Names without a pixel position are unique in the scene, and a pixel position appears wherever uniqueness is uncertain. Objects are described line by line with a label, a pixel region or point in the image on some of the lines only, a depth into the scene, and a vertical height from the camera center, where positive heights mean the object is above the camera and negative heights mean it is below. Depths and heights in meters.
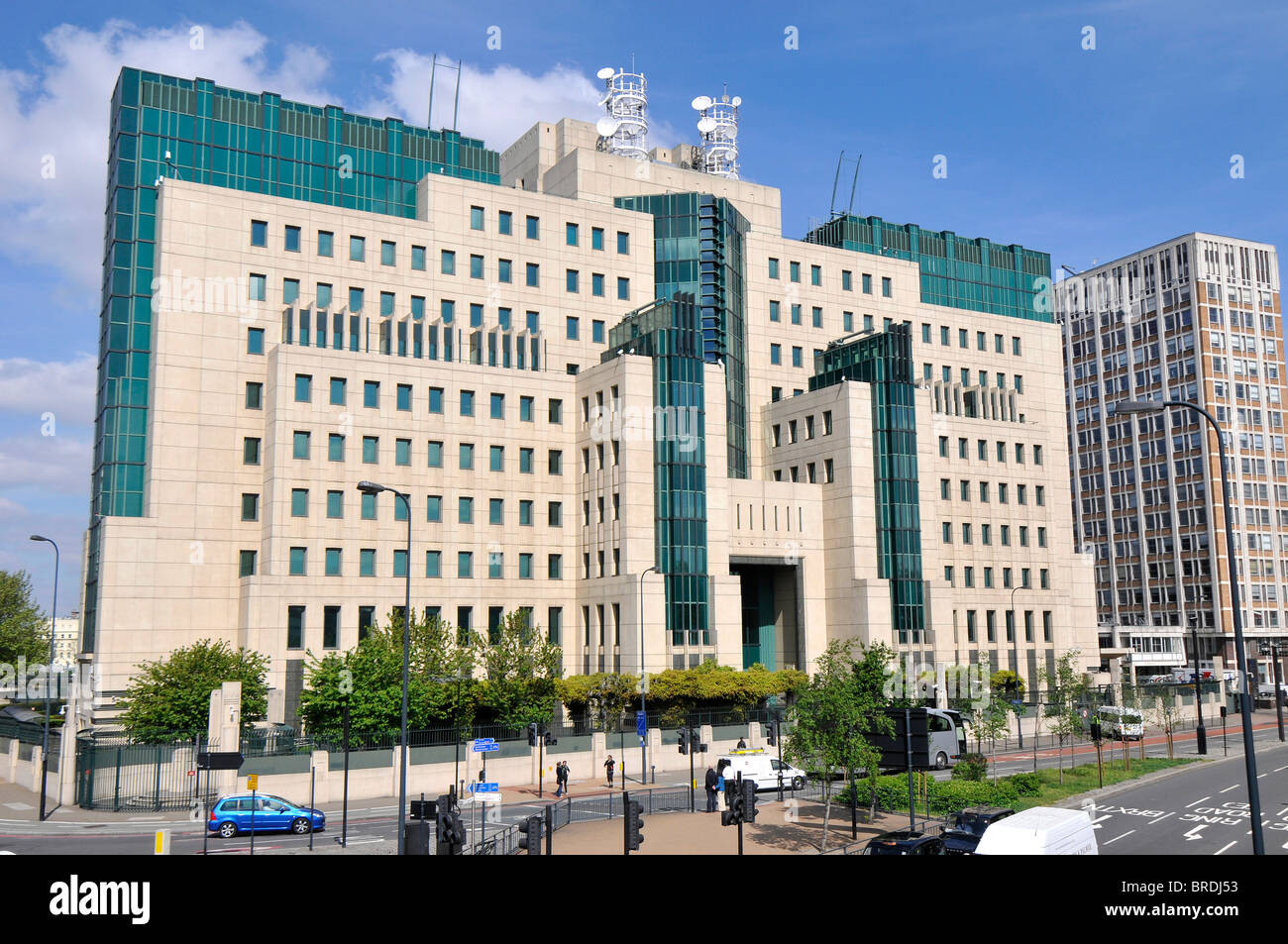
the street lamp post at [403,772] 27.91 -3.86
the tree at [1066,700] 50.00 -4.10
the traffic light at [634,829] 22.75 -4.35
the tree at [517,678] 54.19 -2.50
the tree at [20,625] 94.15 +1.23
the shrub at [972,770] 41.16 -5.75
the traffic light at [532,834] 22.67 -4.43
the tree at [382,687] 47.78 -2.58
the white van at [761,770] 43.81 -5.96
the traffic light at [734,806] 24.97 -4.27
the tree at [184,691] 48.66 -2.62
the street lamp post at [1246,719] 20.28 -2.07
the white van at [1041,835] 21.55 -4.47
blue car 35.53 -6.26
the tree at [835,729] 32.53 -3.27
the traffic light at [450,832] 19.59 -3.82
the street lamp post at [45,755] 42.31 -4.81
